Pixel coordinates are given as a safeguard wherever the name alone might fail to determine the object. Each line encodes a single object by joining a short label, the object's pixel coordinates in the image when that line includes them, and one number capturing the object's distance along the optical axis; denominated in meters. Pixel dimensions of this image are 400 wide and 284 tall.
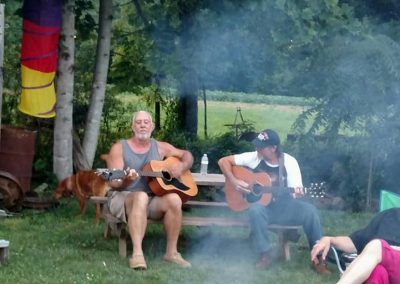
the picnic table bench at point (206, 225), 6.34
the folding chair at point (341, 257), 4.85
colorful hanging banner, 8.51
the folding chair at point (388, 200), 5.83
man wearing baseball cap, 6.30
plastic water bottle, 7.34
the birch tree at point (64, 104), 8.70
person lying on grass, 4.45
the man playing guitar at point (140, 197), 6.12
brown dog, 7.53
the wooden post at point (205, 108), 10.97
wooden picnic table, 6.85
